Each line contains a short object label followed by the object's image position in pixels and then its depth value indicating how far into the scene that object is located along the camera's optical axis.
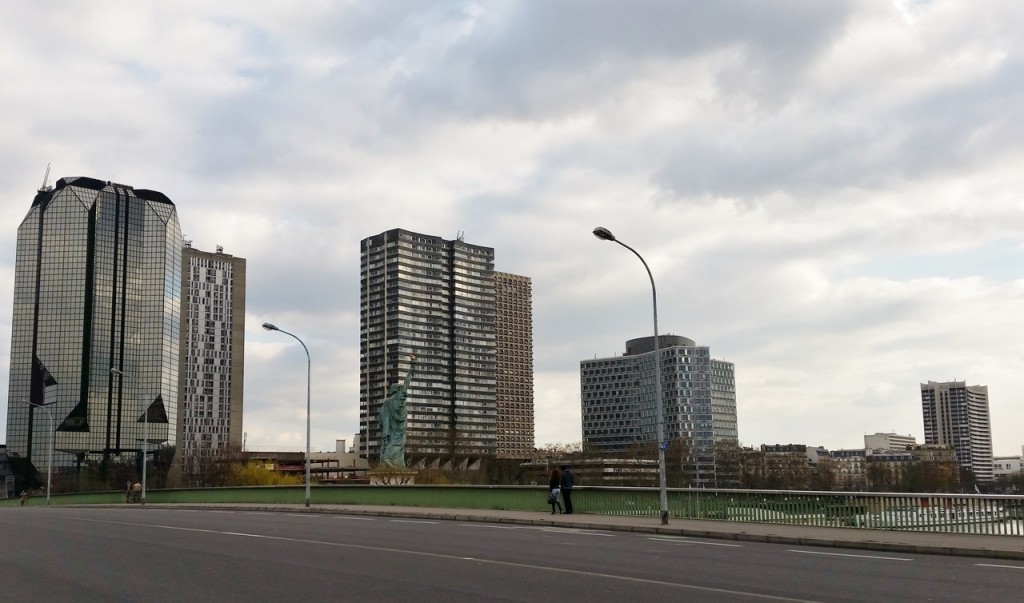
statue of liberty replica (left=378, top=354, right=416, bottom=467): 60.28
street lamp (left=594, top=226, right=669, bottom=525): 26.42
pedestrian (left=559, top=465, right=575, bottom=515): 30.55
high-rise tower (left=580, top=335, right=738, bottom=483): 181.62
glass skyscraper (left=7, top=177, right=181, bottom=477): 195.25
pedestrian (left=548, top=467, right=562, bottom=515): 30.52
